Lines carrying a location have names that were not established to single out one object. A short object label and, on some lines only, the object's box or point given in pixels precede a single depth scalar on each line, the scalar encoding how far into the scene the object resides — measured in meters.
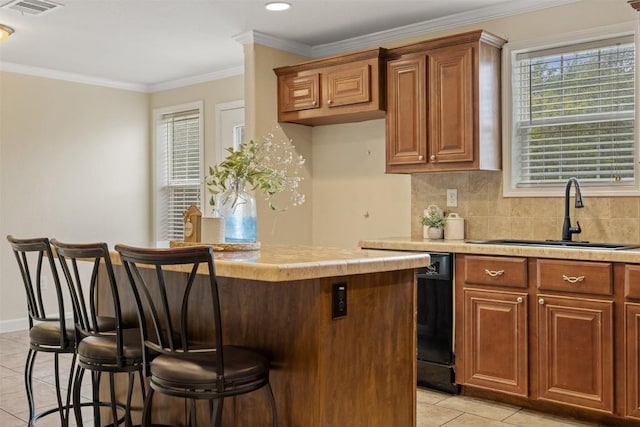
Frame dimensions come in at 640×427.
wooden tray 2.67
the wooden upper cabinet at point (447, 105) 3.96
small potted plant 4.29
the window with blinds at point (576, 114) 3.75
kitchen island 2.11
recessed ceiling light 4.09
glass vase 2.77
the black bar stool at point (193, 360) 1.94
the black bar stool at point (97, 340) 2.31
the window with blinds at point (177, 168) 6.51
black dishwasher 3.75
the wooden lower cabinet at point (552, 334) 3.14
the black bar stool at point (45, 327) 2.64
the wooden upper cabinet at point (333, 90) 4.43
